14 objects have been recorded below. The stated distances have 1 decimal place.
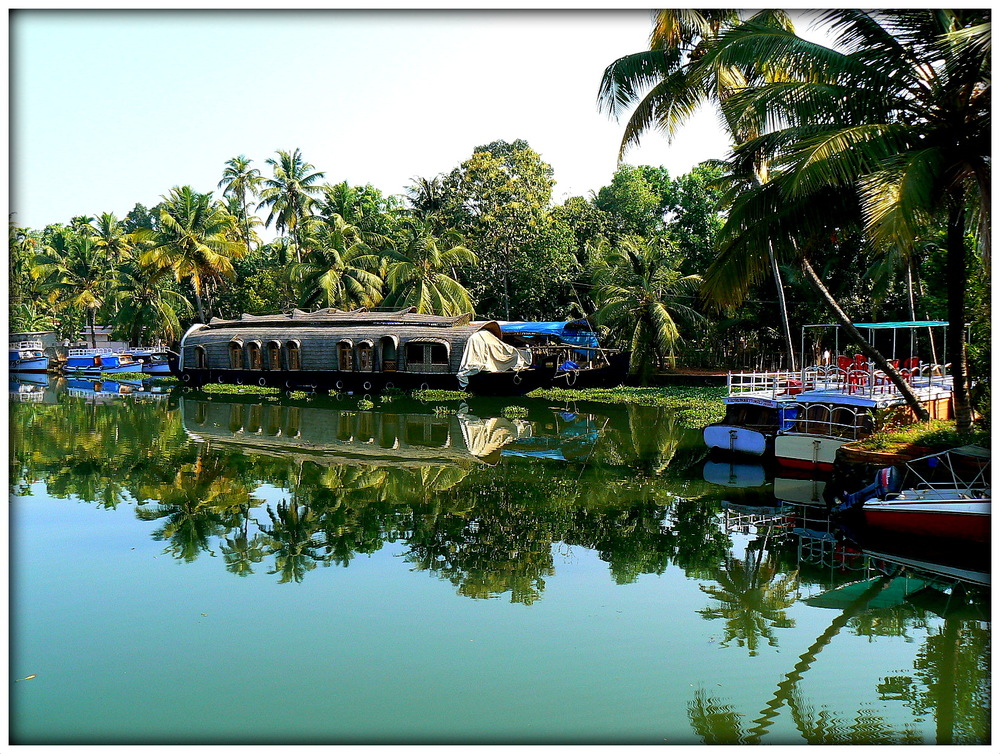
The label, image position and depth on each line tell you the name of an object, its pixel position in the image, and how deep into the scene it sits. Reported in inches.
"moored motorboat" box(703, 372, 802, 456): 568.1
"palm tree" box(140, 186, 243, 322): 1339.8
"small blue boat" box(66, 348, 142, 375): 1476.4
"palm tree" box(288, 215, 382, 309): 1272.1
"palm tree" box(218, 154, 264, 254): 1685.5
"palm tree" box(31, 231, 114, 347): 1599.4
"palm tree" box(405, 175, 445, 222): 1323.8
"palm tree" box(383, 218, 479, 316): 1176.8
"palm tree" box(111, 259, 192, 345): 1443.0
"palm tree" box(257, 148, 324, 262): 1537.9
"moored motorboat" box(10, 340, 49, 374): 1549.0
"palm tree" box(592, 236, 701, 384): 992.9
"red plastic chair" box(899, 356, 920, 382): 588.4
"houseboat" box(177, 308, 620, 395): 1037.2
